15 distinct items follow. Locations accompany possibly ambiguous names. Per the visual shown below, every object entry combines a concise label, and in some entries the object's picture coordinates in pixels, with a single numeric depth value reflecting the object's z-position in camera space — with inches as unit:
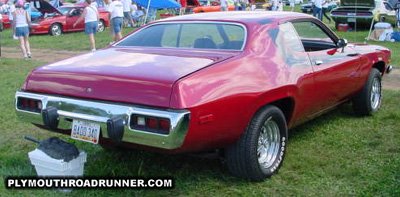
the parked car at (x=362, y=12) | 611.8
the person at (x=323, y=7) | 785.9
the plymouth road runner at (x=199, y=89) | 126.0
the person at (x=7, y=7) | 913.8
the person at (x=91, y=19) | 463.5
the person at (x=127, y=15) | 746.3
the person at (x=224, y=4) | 896.3
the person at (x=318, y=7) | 722.8
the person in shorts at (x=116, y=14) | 486.6
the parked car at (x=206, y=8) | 967.6
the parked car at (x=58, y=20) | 746.8
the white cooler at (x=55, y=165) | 137.1
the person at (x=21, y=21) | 456.2
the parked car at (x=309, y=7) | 1109.1
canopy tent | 816.3
